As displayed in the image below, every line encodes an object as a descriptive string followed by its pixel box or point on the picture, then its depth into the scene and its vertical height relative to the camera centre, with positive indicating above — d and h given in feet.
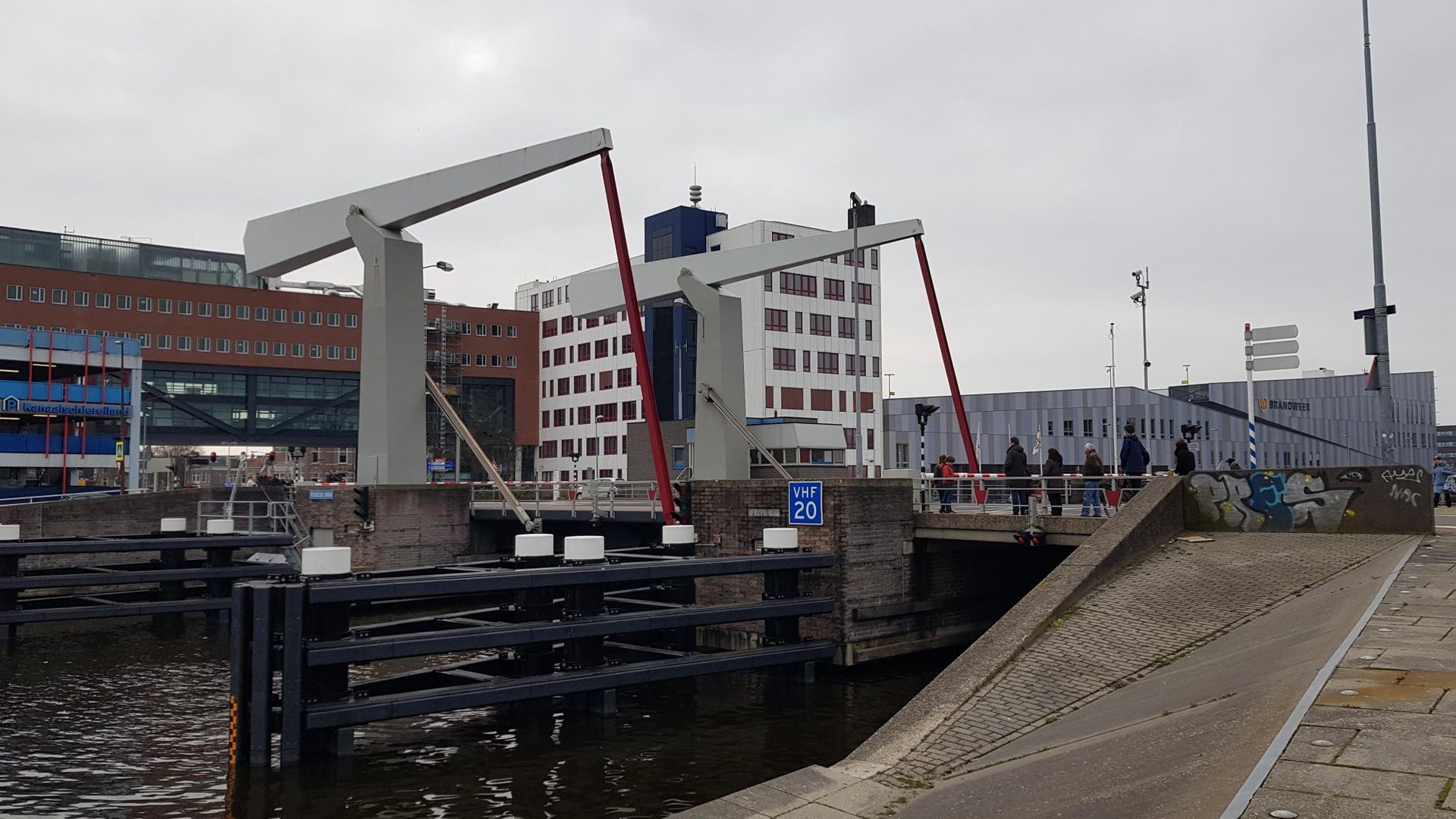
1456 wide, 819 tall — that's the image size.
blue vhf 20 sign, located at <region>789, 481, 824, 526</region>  76.48 -2.56
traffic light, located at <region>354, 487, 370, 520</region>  102.83 -2.93
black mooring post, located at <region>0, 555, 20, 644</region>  81.46 -9.77
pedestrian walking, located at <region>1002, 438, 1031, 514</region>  76.38 +0.09
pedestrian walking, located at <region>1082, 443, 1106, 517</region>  71.97 -1.46
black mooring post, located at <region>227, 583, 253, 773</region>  46.73 -9.92
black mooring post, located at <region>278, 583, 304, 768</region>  45.85 -9.59
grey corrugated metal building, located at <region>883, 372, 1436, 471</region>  246.06 +11.70
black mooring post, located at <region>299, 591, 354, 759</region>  47.06 -9.81
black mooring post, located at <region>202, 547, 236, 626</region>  94.94 -8.42
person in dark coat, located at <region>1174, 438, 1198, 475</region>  68.33 +0.35
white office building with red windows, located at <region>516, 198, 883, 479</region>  213.05 +27.10
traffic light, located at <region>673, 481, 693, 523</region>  86.53 -2.74
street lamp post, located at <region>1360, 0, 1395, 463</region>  58.59 +7.04
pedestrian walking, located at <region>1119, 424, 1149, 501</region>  71.00 +0.76
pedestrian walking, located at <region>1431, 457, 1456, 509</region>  96.07 -1.42
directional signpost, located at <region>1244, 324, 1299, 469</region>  70.90 +8.31
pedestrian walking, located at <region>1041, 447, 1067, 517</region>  75.78 -0.10
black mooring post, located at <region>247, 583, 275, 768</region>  46.11 -9.65
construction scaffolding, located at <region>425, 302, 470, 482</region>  250.78 +24.22
